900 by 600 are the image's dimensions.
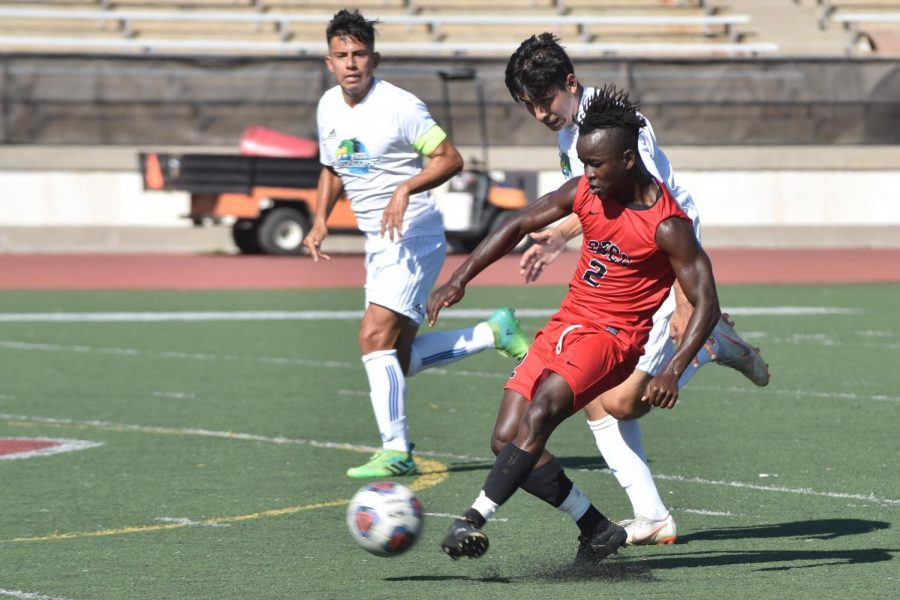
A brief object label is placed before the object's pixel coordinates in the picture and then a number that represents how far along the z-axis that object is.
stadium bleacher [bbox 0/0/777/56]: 61.06
